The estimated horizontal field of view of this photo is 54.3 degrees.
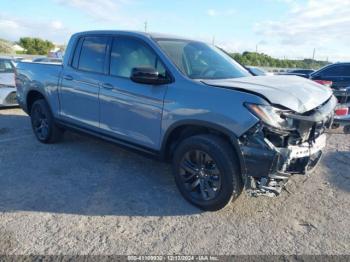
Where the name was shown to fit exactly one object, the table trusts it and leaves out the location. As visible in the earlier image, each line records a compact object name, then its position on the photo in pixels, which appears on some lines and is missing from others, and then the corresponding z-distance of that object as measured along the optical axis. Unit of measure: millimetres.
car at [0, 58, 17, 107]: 8953
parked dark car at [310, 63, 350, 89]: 10016
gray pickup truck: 3225
